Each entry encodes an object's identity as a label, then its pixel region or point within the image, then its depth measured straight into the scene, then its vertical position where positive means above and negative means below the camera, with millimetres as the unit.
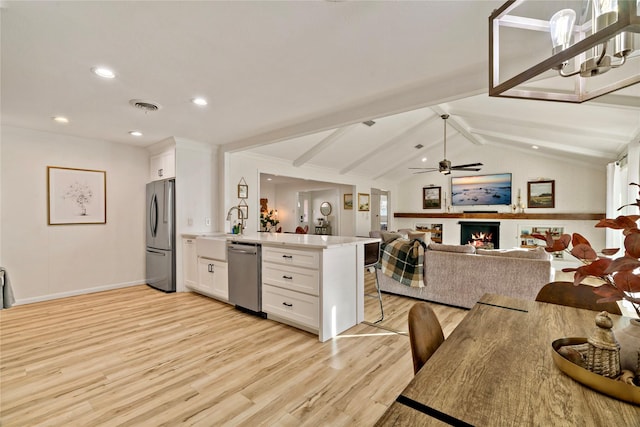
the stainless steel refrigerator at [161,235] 4277 -380
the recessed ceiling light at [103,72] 2236 +1101
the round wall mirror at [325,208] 9466 +88
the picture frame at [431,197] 8757 +412
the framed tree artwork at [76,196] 4000 +213
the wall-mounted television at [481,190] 7684 +592
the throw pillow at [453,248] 3641 -486
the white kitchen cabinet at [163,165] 4324 +717
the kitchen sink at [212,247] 3660 -480
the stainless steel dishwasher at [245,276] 3217 -761
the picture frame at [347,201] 8736 +295
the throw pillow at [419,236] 5991 -533
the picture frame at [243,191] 4900 +338
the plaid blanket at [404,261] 3811 -694
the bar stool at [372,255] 3217 -504
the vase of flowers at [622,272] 698 -156
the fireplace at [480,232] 7699 -589
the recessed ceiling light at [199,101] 2874 +1114
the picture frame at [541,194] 7055 +422
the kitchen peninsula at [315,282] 2678 -717
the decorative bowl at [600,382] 680 -432
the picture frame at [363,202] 8273 +257
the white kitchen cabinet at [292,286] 2713 -764
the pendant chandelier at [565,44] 773 +538
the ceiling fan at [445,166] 5475 +882
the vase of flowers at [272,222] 6321 -317
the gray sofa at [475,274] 3201 -749
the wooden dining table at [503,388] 641 -466
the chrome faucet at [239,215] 4638 -82
